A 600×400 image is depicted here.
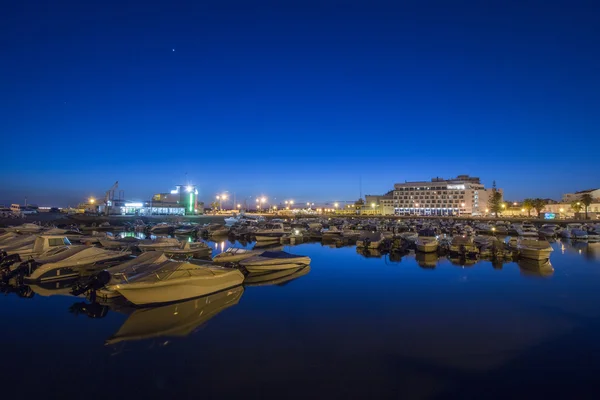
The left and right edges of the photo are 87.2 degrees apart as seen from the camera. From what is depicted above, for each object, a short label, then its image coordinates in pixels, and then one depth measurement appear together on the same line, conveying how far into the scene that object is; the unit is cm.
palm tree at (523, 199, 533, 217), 11239
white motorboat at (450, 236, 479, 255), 2867
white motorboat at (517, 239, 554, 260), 2633
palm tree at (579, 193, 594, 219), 9499
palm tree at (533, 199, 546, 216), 10844
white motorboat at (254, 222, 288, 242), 4309
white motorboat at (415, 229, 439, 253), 3085
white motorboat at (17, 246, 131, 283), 1817
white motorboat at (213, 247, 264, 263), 2209
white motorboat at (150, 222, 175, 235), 5500
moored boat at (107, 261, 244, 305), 1323
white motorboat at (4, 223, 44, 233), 4069
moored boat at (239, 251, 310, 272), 2106
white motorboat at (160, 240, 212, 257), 2621
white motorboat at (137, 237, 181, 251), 2875
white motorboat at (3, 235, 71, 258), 2149
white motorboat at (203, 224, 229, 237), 4906
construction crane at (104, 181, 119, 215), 11356
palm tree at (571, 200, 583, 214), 10381
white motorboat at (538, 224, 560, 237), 4962
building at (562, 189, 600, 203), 12805
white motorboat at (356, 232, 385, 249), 3400
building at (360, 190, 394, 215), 18975
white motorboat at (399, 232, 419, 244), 3698
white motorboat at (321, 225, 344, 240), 4534
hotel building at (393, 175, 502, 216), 17675
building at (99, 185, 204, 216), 12025
